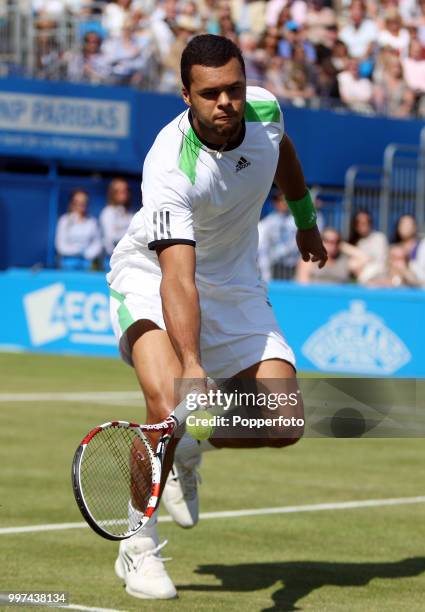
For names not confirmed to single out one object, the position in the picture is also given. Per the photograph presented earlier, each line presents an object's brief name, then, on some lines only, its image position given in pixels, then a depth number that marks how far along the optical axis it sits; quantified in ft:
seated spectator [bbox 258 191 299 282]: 71.05
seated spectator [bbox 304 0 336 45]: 81.87
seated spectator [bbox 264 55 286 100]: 77.41
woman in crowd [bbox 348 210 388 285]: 64.75
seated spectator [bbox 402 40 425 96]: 80.89
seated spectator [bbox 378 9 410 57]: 81.61
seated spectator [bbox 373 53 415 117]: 82.58
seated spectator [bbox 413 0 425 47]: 81.92
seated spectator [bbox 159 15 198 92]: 74.38
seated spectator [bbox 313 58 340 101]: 79.66
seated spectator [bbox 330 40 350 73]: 81.10
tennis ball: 17.71
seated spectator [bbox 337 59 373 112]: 80.43
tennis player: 19.42
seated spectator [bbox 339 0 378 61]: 82.28
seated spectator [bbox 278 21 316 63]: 79.29
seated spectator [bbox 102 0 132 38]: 79.41
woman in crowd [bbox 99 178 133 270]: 73.12
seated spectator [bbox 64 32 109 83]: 75.51
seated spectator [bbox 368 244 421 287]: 62.95
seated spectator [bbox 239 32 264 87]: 76.53
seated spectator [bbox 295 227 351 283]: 63.54
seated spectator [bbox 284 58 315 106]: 78.48
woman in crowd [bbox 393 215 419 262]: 65.16
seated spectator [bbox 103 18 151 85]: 75.25
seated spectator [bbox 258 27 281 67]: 78.07
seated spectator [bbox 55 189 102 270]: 73.87
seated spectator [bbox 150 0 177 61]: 75.00
